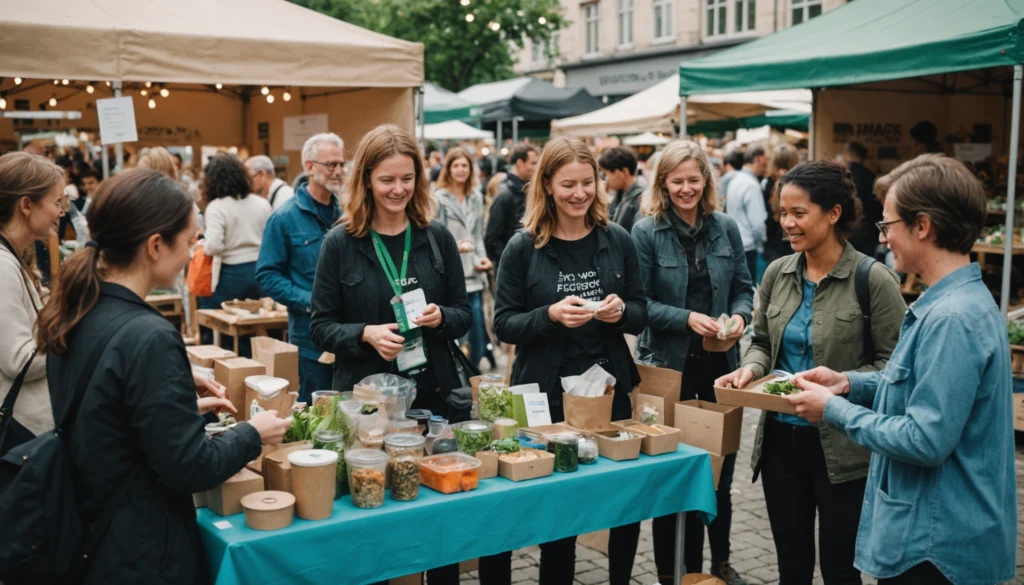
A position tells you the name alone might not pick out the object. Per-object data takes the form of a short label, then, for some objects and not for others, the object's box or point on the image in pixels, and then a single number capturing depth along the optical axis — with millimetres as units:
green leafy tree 26094
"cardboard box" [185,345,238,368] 3502
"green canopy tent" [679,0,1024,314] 5477
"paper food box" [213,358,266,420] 3246
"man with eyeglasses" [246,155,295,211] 7535
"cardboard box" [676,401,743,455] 3160
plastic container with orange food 2594
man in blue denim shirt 2086
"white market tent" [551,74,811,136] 10852
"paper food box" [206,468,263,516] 2361
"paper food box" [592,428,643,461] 2941
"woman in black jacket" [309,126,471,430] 3225
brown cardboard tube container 2340
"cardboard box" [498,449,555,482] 2717
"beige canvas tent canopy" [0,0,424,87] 5383
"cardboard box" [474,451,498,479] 2717
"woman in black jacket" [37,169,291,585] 1962
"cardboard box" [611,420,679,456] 3013
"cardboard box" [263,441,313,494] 2445
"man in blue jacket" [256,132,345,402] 4500
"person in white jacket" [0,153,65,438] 2656
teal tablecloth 2277
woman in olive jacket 2918
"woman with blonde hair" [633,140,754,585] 3871
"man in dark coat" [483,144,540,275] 7031
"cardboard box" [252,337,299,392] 3527
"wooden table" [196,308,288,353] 5809
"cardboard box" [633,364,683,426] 3383
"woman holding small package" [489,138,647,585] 3346
